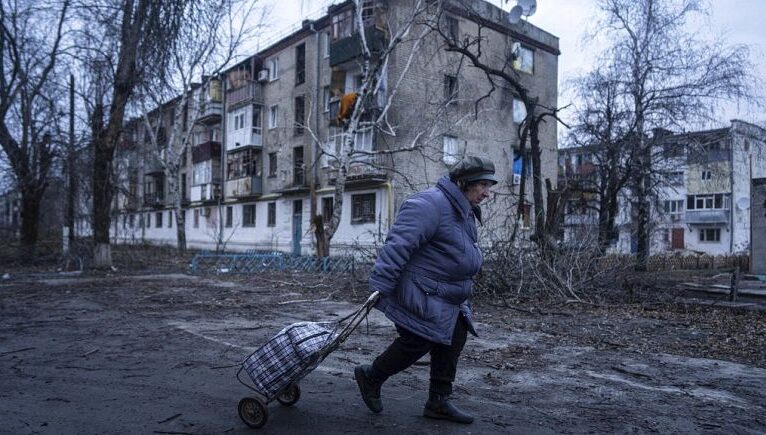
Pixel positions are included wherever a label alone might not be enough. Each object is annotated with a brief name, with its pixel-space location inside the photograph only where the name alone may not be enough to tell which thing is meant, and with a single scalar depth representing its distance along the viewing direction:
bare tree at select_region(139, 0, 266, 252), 9.07
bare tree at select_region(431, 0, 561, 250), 11.98
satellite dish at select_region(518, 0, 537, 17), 15.01
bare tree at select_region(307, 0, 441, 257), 18.88
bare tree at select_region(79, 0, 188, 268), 9.00
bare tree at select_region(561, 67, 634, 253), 20.81
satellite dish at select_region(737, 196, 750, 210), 34.03
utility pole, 18.56
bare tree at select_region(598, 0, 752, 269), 19.78
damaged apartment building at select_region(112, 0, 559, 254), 25.64
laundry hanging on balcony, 22.72
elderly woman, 3.48
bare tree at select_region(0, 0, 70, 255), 16.22
